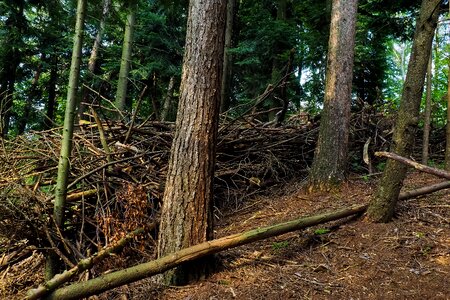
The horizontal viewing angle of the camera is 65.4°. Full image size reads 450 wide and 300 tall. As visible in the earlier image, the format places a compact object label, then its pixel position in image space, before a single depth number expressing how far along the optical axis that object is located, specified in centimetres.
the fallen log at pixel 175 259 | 286
